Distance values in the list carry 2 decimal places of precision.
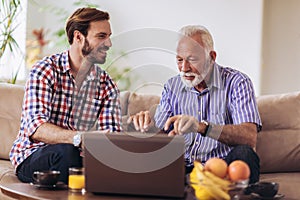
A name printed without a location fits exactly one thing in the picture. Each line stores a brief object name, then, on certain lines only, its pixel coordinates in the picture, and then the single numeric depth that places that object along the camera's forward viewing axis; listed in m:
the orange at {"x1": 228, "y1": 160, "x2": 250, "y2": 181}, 2.19
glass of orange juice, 2.42
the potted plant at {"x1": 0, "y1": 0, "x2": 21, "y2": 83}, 4.55
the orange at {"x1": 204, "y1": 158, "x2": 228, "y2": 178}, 2.20
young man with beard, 3.04
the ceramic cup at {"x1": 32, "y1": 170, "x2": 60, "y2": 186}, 2.44
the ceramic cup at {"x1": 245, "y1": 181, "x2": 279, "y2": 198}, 2.34
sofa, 3.52
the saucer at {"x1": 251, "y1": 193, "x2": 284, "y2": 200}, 2.33
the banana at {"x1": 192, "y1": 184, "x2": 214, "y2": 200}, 2.18
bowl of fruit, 2.16
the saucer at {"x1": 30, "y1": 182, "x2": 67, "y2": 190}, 2.44
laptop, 2.23
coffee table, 2.28
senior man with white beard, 3.15
